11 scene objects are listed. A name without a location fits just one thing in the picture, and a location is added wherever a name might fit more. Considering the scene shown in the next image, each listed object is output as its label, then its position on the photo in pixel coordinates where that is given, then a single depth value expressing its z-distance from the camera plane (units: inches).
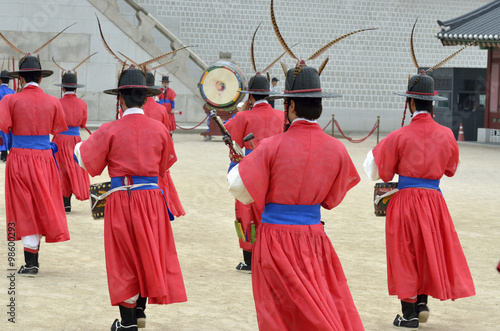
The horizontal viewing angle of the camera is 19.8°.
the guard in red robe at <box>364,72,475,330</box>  337.9
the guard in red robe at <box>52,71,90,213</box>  617.1
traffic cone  1466.1
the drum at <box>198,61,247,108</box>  1148.9
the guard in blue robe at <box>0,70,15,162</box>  901.9
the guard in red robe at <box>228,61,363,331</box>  243.2
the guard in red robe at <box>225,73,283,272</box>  441.6
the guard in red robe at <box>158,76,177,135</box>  1249.6
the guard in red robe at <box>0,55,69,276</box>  421.7
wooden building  1300.5
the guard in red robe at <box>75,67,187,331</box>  308.3
